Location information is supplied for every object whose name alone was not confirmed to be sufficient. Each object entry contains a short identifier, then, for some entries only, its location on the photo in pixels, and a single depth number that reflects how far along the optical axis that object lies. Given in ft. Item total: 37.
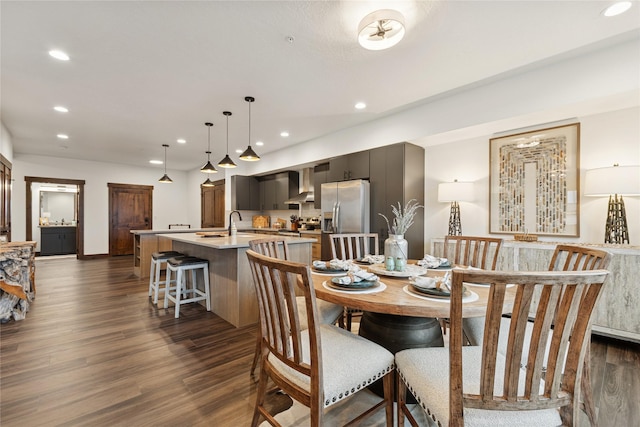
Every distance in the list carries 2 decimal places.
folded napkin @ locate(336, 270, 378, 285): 4.90
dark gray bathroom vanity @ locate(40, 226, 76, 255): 26.50
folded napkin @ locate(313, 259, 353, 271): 6.33
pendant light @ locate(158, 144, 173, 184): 19.38
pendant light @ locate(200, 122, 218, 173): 14.87
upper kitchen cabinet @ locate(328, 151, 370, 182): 14.58
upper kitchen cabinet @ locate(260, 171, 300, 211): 21.61
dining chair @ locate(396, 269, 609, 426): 2.66
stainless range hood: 20.30
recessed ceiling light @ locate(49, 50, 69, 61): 8.22
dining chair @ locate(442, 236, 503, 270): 7.35
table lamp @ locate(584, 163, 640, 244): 8.09
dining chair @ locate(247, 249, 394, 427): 3.60
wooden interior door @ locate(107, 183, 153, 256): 26.14
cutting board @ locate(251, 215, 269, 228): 24.70
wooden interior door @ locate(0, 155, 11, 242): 15.96
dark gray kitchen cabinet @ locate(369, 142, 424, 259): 13.04
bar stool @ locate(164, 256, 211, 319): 10.50
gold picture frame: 10.02
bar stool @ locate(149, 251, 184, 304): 11.78
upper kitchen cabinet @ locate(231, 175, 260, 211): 23.58
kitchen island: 9.72
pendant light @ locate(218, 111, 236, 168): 13.06
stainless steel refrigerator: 14.30
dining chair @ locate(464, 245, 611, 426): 4.44
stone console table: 7.93
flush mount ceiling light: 6.26
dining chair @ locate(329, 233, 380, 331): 7.93
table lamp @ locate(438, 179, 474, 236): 11.86
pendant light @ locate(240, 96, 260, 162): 11.98
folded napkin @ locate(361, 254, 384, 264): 7.43
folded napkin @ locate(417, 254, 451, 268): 6.57
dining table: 4.00
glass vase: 6.07
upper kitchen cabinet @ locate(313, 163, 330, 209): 17.72
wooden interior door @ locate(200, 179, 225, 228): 26.55
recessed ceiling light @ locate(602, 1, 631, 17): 6.26
